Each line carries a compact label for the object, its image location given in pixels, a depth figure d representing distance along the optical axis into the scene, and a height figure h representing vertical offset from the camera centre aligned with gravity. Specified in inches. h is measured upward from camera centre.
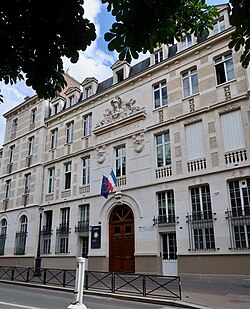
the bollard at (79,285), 289.6 -33.0
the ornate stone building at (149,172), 488.1 +155.6
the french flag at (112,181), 600.5 +134.4
